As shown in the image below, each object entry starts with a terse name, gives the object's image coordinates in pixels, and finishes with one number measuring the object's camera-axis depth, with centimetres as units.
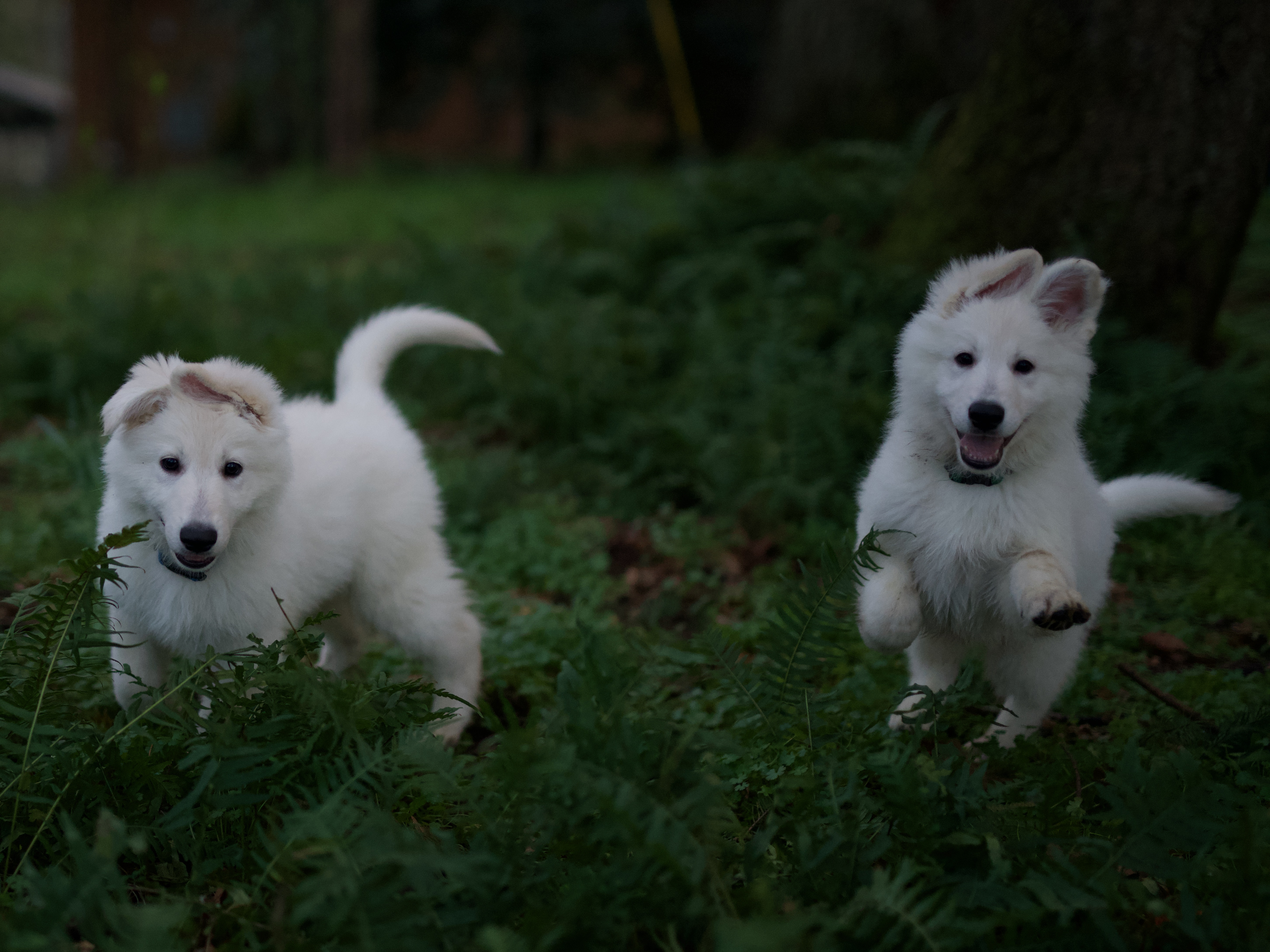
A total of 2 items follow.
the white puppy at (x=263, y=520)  312
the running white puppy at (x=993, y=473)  297
